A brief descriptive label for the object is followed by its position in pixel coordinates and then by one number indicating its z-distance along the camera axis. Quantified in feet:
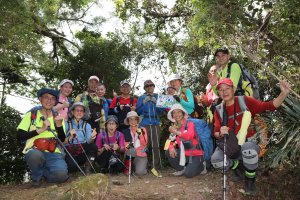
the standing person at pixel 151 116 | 25.48
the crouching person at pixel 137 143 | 24.41
